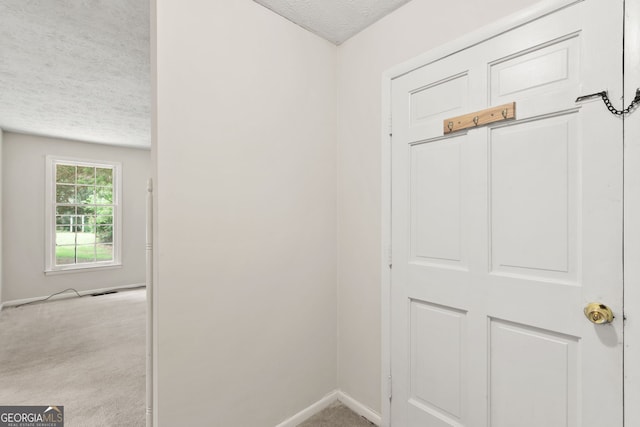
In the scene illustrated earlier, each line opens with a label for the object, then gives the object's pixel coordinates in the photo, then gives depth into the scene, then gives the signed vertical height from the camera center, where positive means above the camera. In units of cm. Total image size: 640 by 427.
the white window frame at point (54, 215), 479 -1
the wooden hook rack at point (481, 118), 133 +46
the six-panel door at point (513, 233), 111 -8
